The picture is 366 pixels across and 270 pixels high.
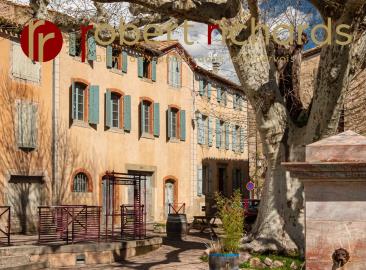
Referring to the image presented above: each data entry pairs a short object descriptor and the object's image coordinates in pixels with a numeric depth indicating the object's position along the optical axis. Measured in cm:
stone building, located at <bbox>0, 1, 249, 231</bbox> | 2248
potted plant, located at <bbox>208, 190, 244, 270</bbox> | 1044
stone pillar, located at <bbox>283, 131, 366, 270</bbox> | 633
